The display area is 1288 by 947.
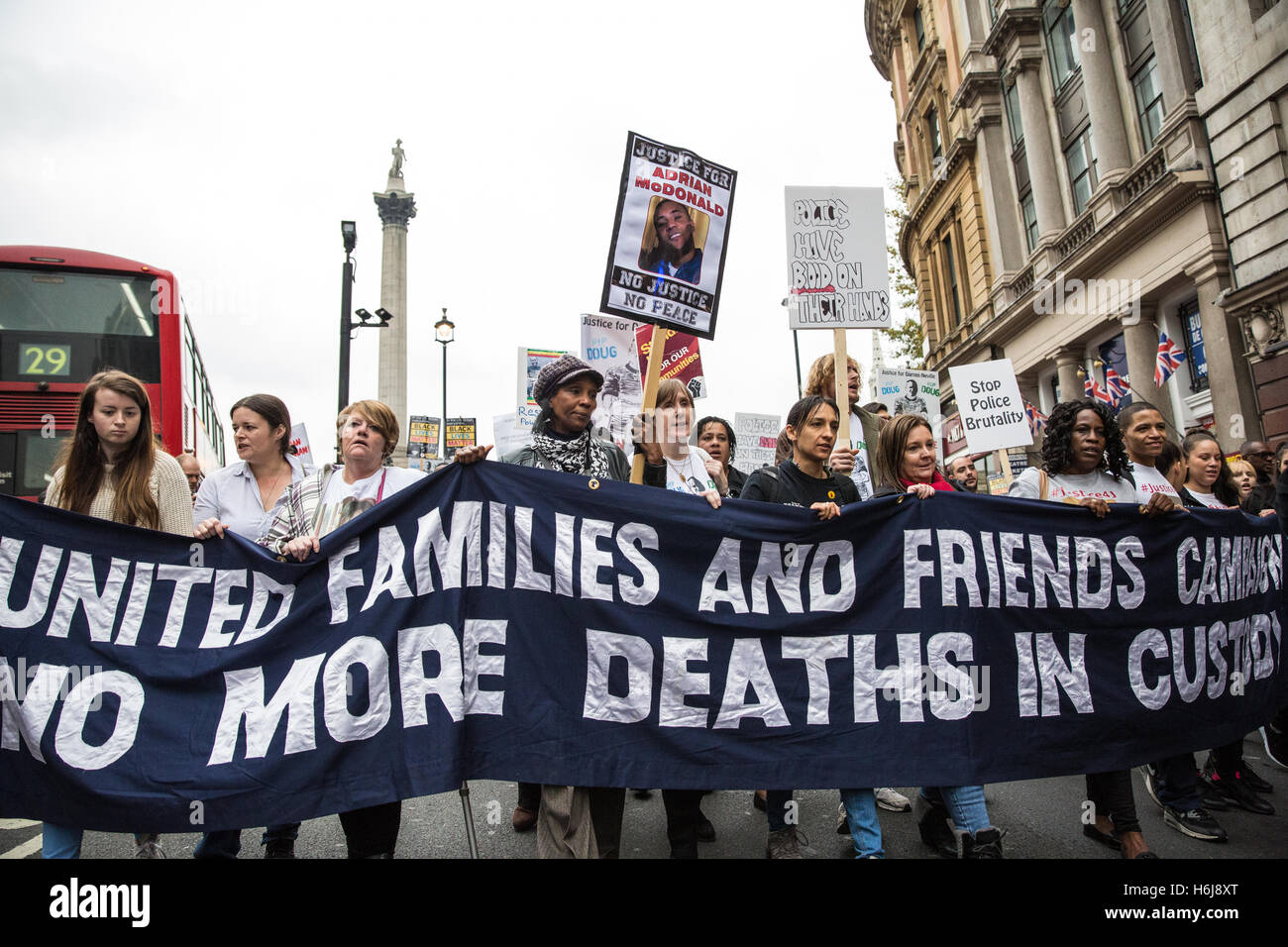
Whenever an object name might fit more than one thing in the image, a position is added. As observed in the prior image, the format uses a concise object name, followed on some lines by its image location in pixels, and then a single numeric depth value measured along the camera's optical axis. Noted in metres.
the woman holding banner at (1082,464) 3.88
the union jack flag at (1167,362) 10.70
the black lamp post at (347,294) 13.16
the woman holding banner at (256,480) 3.42
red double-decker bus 9.36
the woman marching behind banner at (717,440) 5.66
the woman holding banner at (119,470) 3.20
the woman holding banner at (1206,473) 4.67
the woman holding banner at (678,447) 4.11
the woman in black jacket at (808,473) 3.64
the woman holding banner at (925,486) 3.09
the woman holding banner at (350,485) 3.34
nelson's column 41.44
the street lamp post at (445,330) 25.52
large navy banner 2.86
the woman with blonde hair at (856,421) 5.11
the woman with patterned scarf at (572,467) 2.86
